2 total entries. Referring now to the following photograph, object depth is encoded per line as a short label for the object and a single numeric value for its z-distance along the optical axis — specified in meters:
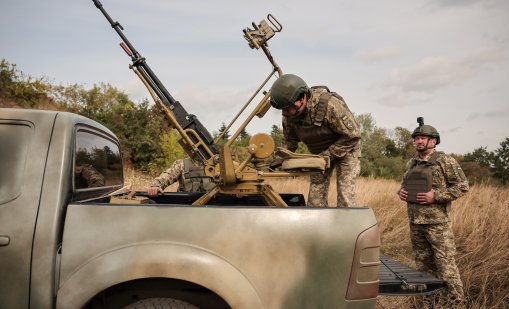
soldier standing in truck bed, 3.22
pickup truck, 1.81
